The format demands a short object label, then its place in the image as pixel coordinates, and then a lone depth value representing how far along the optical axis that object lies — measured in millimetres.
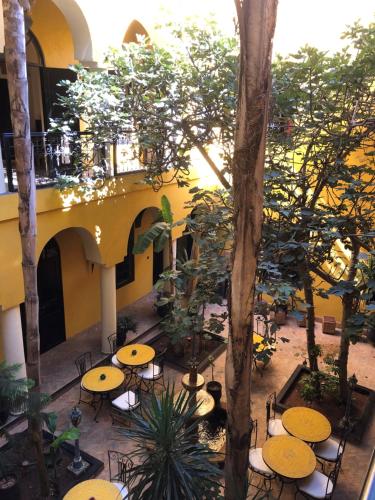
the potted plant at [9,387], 4797
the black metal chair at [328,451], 7066
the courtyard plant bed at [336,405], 8297
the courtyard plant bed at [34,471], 6362
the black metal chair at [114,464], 6804
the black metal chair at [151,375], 9109
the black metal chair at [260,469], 6676
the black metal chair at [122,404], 8164
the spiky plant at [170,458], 4038
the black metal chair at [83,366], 8836
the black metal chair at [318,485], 6359
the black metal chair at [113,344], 10400
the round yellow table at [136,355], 8953
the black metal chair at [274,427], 7602
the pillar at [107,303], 10198
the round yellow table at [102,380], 8117
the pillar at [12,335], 7648
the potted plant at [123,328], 10914
